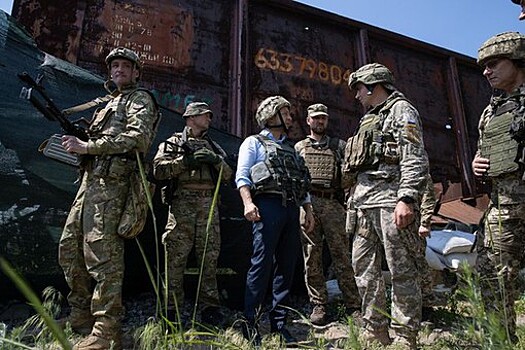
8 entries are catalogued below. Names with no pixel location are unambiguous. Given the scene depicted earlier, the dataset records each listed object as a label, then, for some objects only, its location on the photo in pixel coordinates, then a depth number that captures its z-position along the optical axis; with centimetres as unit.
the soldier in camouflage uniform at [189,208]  285
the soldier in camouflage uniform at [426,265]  286
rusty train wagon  402
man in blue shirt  239
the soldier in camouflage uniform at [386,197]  208
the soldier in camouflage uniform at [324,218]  319
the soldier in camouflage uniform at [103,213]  216
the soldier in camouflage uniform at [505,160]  201
